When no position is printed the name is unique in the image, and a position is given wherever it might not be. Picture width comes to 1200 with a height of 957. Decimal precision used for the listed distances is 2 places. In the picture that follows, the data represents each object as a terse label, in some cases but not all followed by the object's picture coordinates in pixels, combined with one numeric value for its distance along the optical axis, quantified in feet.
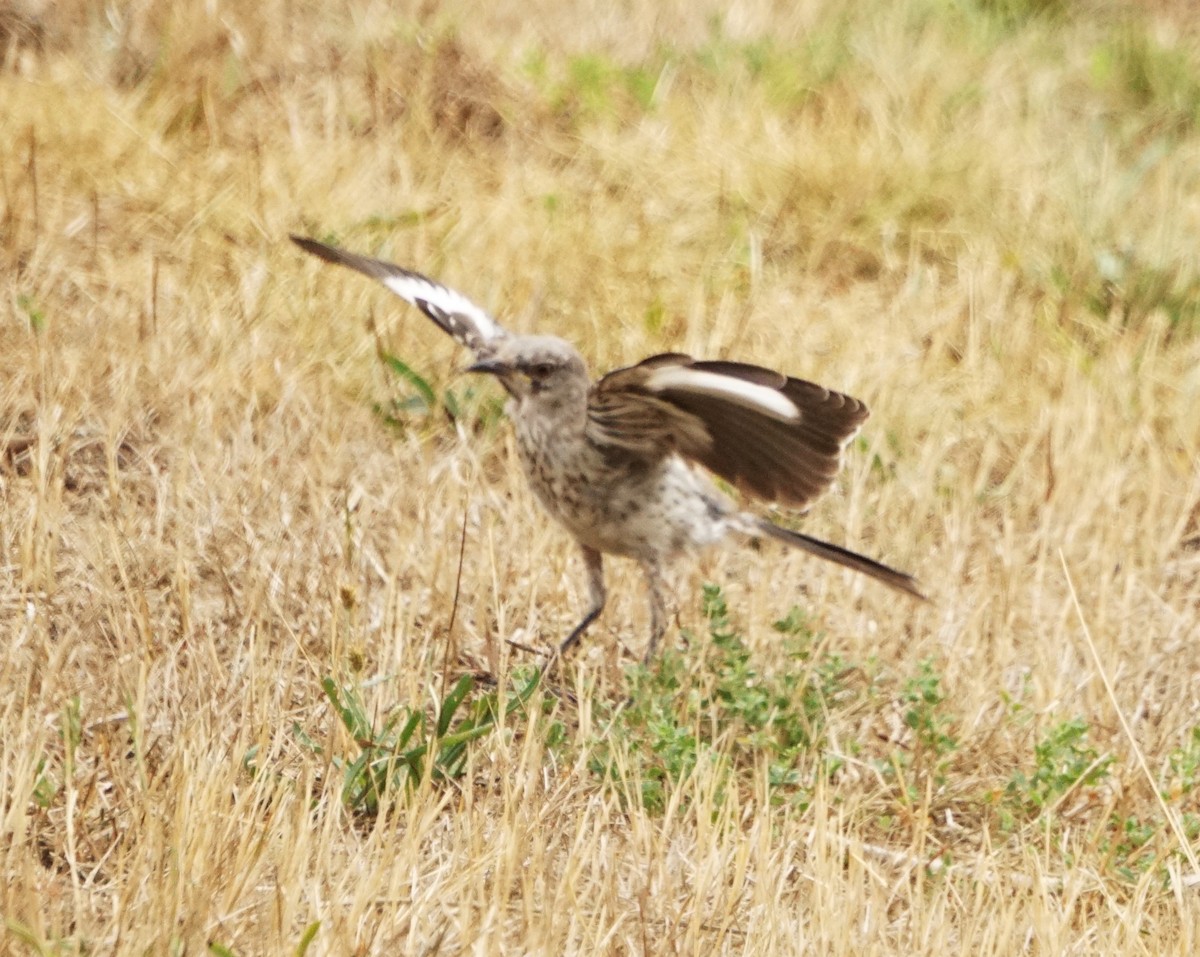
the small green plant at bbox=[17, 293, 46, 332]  37.29
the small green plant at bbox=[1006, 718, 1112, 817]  28.50
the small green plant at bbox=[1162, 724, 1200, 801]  28.32
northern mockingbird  30.73
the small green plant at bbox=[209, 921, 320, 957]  19.60
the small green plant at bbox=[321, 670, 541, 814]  25.90
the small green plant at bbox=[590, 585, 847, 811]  28.25
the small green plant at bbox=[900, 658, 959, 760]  29.35
